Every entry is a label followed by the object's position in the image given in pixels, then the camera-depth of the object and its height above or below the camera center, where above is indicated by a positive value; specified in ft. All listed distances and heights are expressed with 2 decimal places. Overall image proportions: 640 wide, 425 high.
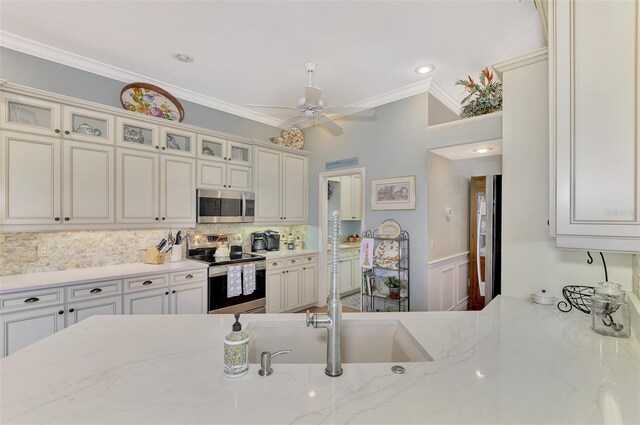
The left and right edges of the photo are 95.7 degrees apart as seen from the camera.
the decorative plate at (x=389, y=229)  11.69 -0.69
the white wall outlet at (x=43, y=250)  8.63 -1.12
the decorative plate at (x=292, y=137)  14.69 +3.83
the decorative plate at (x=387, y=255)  11.51 -1.71
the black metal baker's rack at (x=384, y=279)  11.44 -2.79
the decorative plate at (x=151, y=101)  10.16 +4.07
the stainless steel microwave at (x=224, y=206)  11.31 +0.26
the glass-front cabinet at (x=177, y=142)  10.34 +2.63
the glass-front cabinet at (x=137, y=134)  9.36 +2.63
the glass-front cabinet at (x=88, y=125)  8.41 +2.65
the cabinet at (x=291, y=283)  12.50 -3.28
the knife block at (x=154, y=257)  10.03 -1.54
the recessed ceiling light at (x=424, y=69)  9.65 +4.86
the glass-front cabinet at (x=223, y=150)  11.44 +2.59
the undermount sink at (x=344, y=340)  4.43 -2.00
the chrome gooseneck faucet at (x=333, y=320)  3.01 -1.21
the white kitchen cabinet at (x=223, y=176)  11.37 +1.51
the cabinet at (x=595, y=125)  3.58 +1.15
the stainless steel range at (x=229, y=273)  10.69 -2.40
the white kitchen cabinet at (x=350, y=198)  18.07 +0.94
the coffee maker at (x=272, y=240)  14.26 -1.37
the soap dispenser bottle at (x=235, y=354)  2.93 -1.45
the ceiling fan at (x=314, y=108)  8.82 +3.40
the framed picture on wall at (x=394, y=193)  11.37 +0.77
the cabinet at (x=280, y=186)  13.16 +1.25
